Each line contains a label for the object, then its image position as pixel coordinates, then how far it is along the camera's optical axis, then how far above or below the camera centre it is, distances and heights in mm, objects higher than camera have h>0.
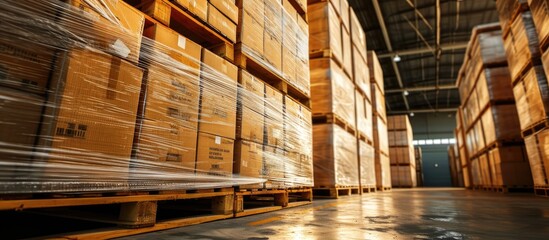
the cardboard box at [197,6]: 2273 +1382
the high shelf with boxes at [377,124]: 8922 +1895
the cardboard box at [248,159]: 2561 +216
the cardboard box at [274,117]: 3033 +705
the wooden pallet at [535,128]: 4516 +1026
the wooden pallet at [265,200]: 2525 -209
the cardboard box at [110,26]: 1546 +847
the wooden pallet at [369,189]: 6793 -75
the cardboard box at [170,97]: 1854 +560
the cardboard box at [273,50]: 3301 +1518
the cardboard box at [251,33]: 2906 +1521
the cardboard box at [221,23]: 2559 +1418
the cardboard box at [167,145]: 1786 +230
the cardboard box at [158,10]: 2035 +1188
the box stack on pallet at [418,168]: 19158 +1237
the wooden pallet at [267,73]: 2840 +1252
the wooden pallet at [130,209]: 1387 -190
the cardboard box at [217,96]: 2271 +695
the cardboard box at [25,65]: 1272 +511
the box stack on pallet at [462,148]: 12148 +1706
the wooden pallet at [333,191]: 4730 -110
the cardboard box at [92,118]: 1383 +313
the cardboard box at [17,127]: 1225 +220
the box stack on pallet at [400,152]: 12945 +1496
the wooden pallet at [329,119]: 4820 +1100
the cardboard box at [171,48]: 1943 +943
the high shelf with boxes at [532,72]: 4480 +1901
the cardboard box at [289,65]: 3664 +1507
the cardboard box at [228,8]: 2654 +1605
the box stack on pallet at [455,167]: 16378 +1245
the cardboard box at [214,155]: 2160 +212
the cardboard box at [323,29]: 5179 +2766
